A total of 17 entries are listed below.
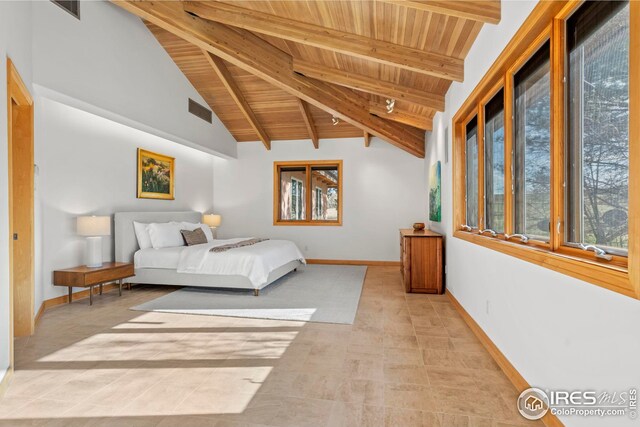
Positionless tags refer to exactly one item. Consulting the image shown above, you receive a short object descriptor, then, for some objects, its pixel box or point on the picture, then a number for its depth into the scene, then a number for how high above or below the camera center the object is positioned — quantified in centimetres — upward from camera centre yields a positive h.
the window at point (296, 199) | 828 +35
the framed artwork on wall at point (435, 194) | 541 +32
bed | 489 -70
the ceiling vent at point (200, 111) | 657 +202
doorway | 319 -2
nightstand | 419 -76
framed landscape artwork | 586 +69
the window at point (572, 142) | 143 +39
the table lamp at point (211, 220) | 751 -13
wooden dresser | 492 -71
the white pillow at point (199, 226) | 620 -24
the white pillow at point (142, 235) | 536 -32
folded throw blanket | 512 -49
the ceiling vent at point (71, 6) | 393 +240
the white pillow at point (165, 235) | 547 -33
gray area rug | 397 -113
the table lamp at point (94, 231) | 443 -22
